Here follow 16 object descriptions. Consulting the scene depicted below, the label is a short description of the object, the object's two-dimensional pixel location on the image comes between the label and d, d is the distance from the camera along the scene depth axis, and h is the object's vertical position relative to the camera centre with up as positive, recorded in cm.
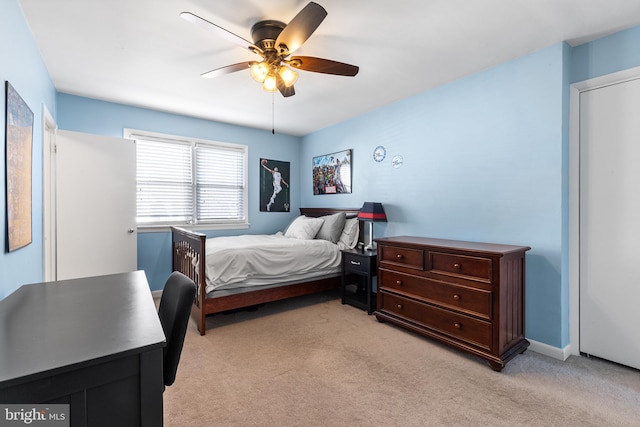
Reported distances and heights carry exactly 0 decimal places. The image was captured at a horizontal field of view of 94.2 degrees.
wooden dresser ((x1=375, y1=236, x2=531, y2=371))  220 -67
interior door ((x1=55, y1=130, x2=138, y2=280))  310 +7
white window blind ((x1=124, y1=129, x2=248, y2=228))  386 +43
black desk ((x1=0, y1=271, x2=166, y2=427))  73 -39
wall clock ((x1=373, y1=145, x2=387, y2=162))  372 +75
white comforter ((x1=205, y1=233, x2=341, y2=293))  289 -52
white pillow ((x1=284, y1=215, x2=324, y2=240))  410 -24
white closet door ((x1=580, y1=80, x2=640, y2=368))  216 -8
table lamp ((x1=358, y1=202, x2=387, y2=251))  355 -1
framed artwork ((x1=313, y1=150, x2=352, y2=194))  426 +59
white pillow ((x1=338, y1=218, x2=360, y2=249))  394 -32
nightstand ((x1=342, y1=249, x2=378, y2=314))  333 -77
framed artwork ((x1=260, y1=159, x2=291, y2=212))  486 +44
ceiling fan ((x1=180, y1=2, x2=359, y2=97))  171 +107
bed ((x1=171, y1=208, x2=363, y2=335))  281 -71
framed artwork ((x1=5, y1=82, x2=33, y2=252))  160 +26
